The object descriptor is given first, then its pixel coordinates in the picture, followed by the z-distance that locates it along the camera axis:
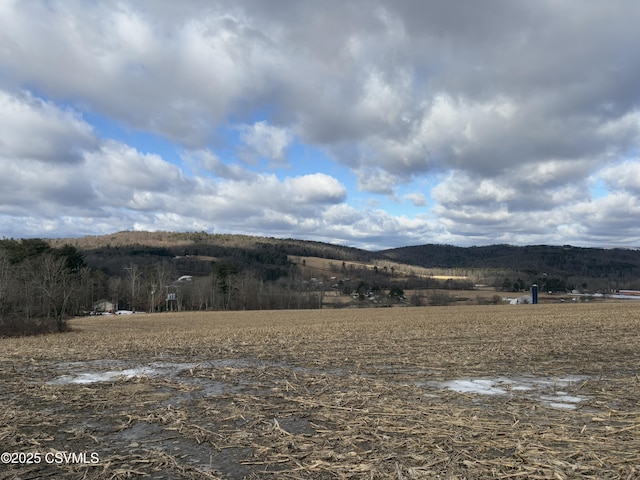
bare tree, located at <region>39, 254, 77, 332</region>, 49.88
